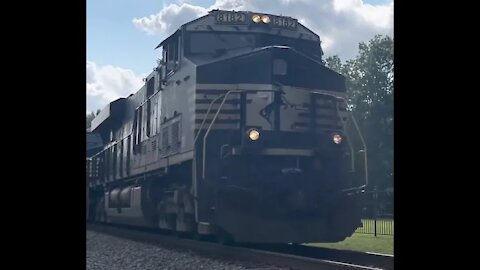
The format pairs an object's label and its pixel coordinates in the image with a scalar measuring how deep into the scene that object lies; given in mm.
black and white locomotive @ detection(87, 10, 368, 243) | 8477
